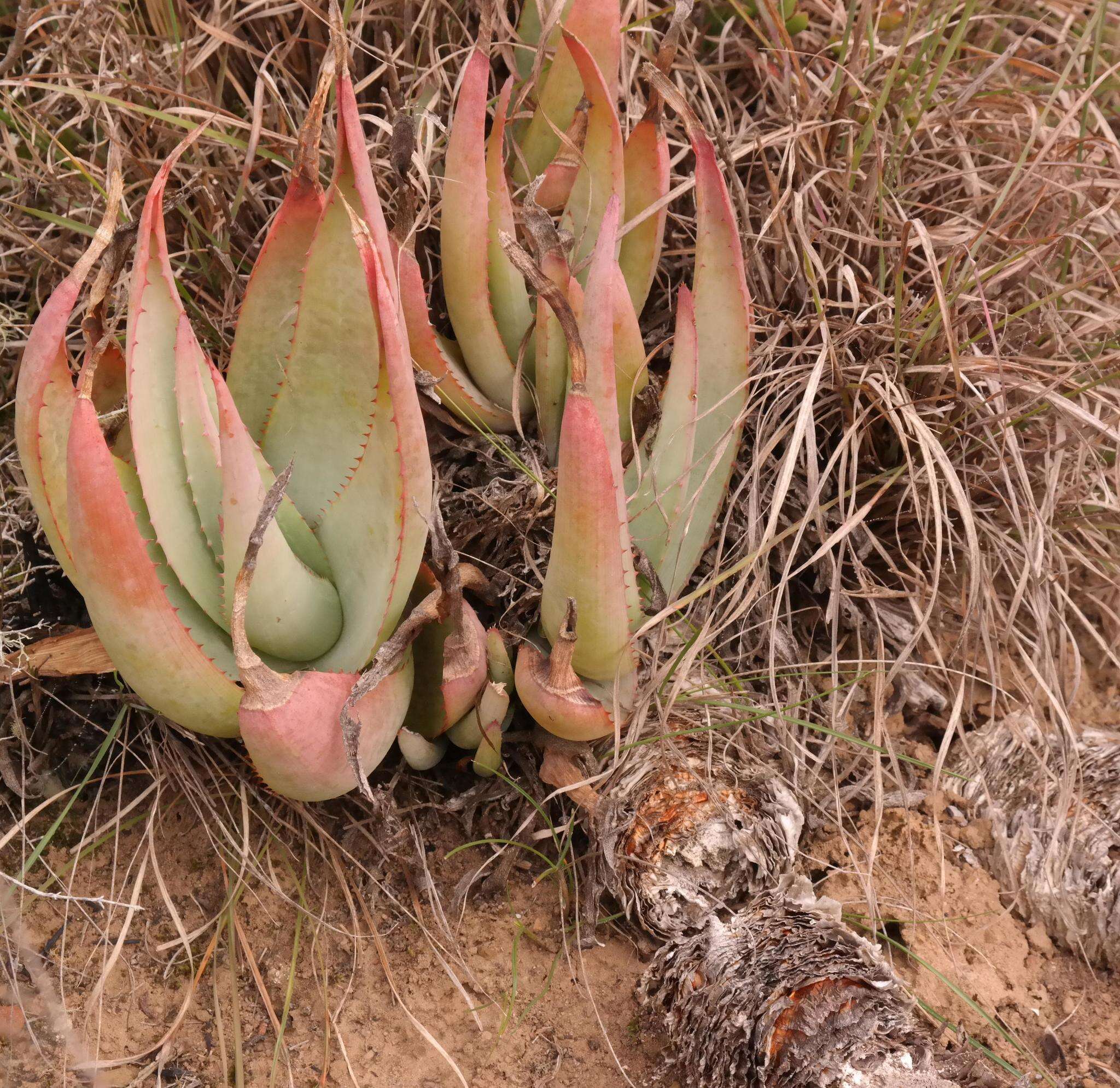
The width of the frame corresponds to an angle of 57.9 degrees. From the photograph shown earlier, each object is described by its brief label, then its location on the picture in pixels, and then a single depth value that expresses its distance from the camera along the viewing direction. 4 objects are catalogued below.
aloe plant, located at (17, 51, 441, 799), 0.83
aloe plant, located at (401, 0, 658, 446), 1.11
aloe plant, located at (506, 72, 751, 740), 0.93
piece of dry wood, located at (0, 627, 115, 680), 1.06
